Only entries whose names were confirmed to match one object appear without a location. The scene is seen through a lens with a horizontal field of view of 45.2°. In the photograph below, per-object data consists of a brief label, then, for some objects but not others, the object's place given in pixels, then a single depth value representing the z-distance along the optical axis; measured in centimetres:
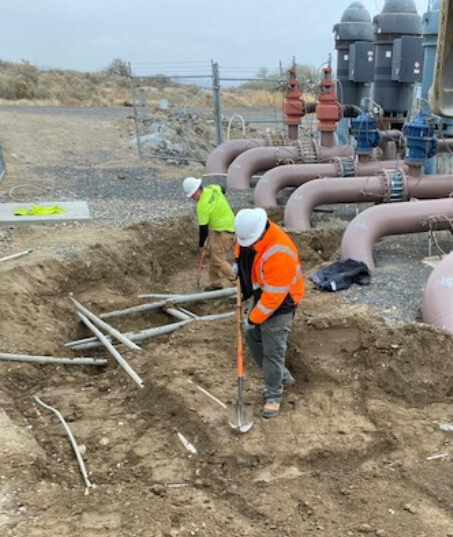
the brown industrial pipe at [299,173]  960
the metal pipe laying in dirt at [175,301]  629
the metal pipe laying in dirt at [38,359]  520
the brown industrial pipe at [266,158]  1100
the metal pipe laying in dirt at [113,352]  499
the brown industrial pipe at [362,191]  826
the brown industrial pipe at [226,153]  1210
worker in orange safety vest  421
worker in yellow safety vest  673
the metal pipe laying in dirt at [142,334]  574
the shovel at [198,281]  713
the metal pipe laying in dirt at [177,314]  624
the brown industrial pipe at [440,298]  517
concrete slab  842
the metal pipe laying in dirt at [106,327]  552
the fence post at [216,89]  1293
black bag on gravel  637
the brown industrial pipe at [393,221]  702
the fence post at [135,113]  1431
